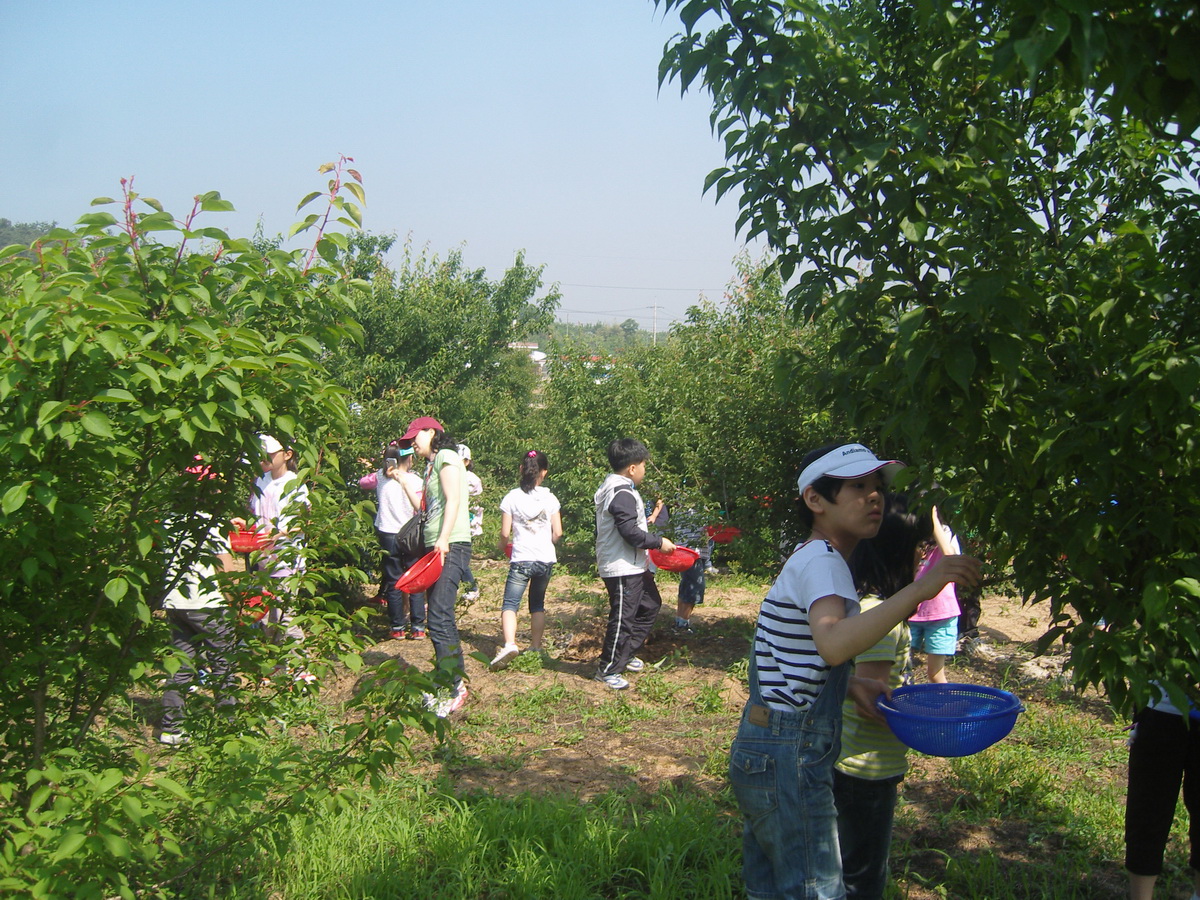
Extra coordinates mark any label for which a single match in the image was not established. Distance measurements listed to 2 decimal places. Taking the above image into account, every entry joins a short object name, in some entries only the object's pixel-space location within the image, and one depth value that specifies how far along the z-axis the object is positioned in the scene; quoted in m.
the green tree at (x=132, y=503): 2.04
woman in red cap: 5.76
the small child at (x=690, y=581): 8.12
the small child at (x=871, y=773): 2.78
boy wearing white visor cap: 2.32
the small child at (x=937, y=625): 5.59
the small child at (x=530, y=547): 6.95
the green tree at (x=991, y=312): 1.98
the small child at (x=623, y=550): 6.42
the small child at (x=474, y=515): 8.74
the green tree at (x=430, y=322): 10.73
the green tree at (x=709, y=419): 7.16
